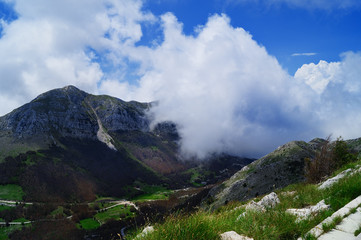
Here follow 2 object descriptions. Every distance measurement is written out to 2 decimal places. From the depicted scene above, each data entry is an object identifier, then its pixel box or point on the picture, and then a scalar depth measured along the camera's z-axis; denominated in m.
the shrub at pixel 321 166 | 28.75
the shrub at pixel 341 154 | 33.43
